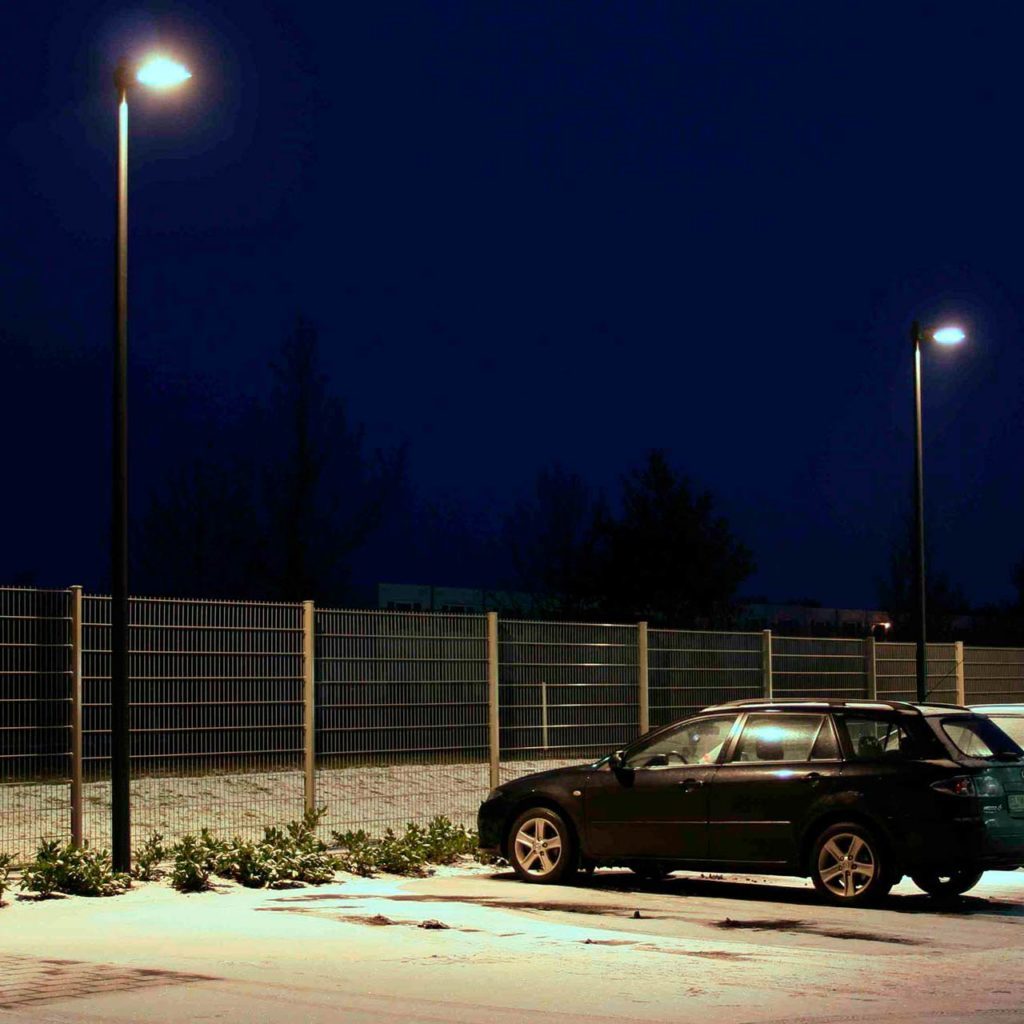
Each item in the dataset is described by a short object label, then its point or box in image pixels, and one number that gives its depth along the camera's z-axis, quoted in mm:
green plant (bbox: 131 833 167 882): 15000
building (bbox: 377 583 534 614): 43812
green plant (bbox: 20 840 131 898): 14039
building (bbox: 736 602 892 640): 37250
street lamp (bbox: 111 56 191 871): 14719
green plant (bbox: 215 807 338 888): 15109
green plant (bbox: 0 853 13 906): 14102
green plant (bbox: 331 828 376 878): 16000
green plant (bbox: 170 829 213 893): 14586
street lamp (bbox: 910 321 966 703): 24859
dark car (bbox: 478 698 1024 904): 13672
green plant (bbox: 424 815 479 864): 16797
